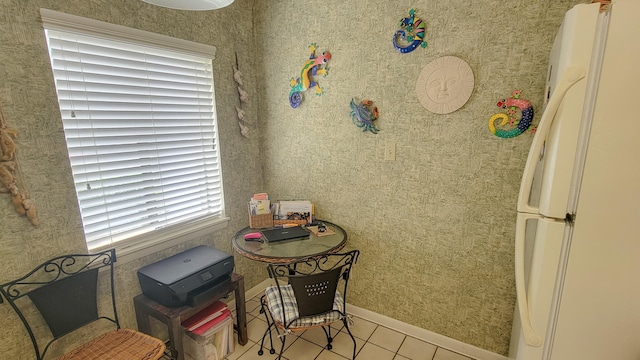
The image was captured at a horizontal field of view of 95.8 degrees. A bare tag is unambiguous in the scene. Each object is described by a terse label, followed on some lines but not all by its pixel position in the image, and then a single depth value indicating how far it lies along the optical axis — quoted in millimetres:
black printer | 1641
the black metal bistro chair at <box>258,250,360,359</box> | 1589
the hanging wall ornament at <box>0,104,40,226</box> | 1262
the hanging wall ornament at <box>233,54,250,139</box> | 2275
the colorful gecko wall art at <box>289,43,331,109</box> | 2139
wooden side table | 1613
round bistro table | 1770
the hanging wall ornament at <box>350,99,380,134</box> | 1988
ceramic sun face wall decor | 1671
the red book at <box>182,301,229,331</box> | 1768
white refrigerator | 785
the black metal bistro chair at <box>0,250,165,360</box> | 1364
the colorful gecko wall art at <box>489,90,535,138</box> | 1542
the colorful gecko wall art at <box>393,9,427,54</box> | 1754
